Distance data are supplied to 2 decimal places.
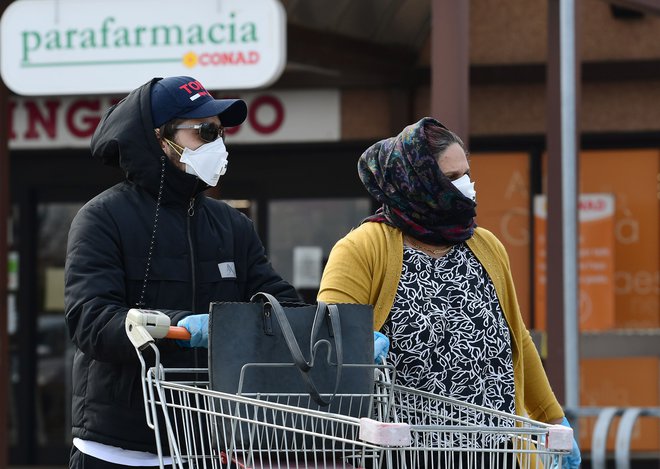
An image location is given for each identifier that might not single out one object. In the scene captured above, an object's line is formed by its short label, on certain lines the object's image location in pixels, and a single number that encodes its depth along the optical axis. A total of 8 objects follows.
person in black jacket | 6.19
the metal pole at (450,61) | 12.37
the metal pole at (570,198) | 13.59
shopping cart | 5.09
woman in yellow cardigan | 6.52
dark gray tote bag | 5.50
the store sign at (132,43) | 12.90
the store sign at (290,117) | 19.66
